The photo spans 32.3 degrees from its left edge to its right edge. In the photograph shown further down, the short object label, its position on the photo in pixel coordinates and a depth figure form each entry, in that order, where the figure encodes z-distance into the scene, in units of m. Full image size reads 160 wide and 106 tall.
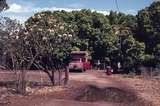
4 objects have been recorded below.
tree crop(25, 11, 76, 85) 19.14
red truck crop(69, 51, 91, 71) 32.46
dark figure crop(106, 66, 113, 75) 28.79
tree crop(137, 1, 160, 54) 31.79
